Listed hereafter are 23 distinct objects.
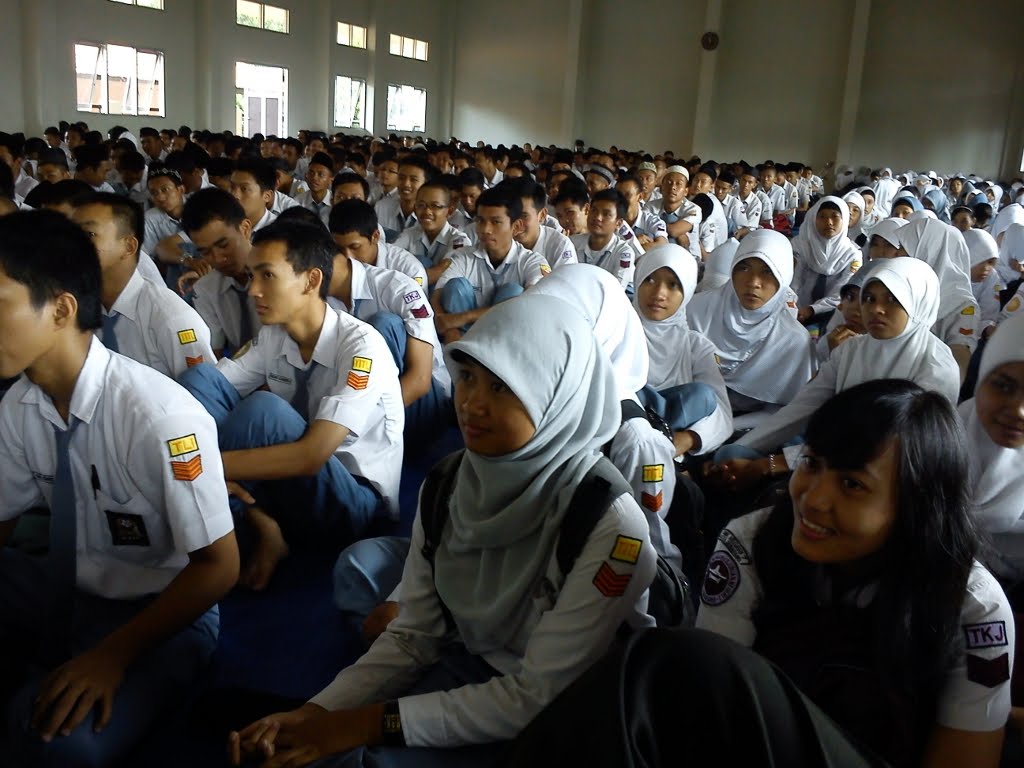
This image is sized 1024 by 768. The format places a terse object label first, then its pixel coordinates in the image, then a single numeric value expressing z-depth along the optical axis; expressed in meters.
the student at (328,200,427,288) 3.65
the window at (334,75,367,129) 15.77
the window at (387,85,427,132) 17.34
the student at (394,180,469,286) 4.89
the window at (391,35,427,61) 16.88
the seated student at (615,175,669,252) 6.05
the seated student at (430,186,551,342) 4.27
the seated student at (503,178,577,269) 4.80
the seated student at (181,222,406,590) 2.29
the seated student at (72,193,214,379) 2.61
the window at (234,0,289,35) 13.65
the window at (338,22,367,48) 15.54
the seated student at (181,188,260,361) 3.30
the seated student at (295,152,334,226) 6.57
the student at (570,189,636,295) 4.78
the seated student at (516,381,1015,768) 1.20
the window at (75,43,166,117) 11.77
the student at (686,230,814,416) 3.47
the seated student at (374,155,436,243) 5.71
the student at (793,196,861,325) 5.09
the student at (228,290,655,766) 1.33
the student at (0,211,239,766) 1.50
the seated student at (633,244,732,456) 2.69
